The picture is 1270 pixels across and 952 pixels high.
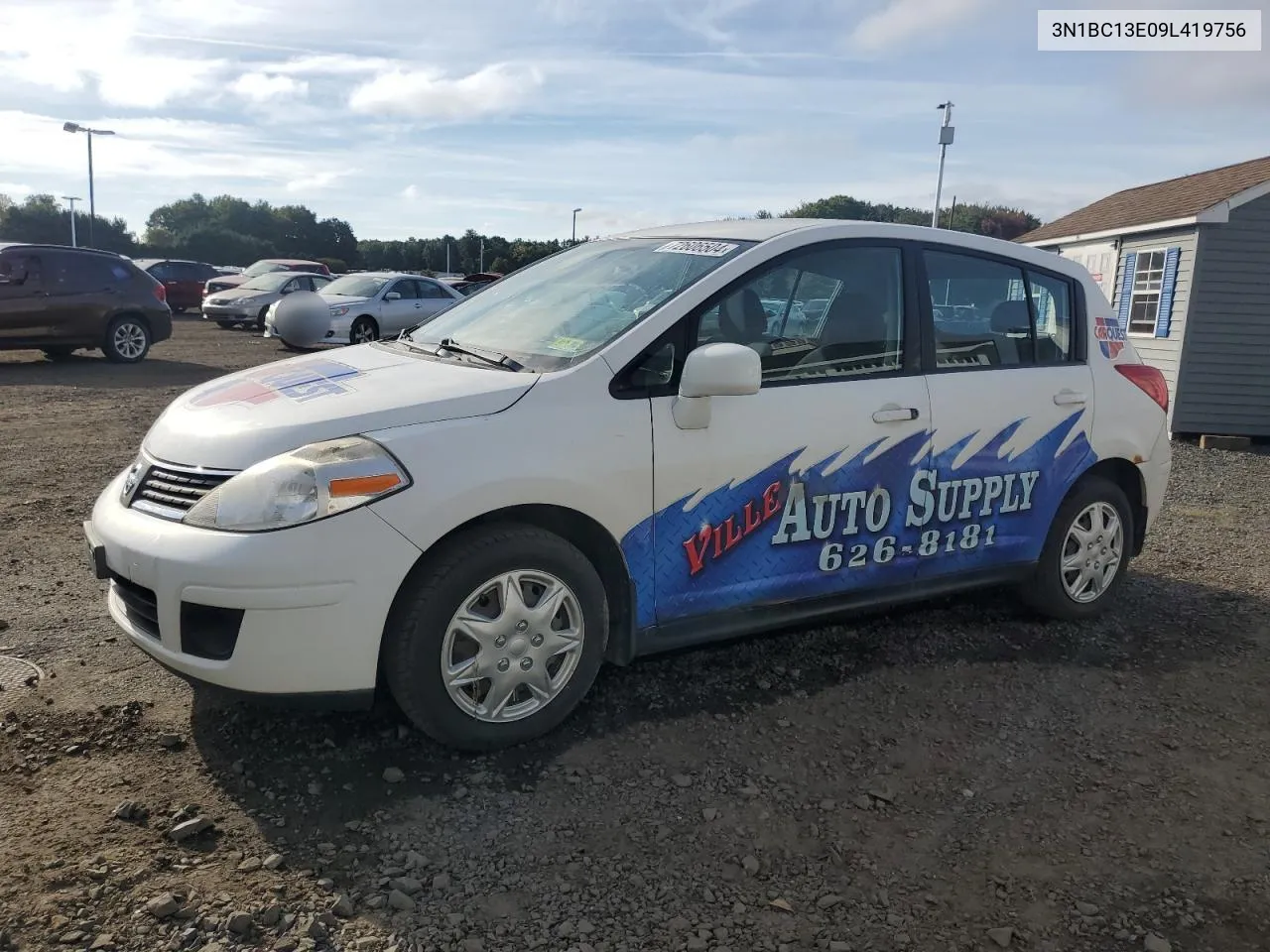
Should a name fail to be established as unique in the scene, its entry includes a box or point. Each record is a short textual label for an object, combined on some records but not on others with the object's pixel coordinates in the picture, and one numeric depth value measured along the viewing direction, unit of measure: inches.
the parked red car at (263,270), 980.9
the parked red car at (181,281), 1074.1
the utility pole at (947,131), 1107.9
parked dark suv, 505.7
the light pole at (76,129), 1607.0
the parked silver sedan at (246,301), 807.7
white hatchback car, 114.7
